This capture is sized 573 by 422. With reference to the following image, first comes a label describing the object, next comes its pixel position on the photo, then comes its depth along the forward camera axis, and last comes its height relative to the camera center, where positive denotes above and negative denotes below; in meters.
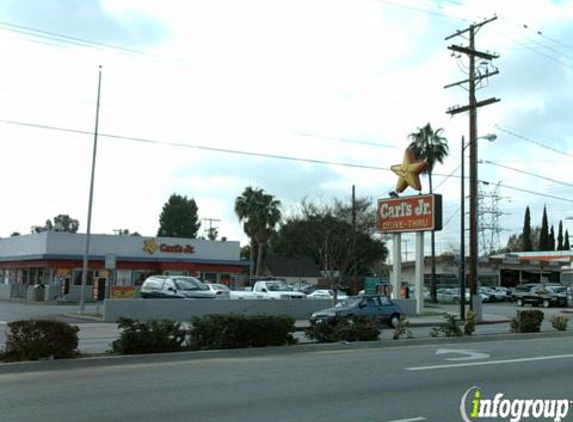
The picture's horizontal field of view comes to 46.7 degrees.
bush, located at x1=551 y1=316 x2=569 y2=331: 22.47 -0.77
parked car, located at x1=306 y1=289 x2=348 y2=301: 39.28 -0.07
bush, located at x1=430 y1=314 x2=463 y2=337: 18.88 -0.87
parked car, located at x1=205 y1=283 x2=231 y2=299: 35.29 -0.06
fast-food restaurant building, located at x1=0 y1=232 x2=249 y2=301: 45.94 +1.95
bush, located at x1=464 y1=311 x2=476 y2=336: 19.33 -0.78
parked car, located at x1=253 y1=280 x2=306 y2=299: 34.69 +0.02
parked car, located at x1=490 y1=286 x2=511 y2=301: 61.81 +0.48
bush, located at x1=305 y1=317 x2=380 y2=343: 16.47 -0.93
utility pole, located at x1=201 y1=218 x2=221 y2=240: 101.56 +9.26
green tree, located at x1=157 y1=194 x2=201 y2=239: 102.62 +10.82
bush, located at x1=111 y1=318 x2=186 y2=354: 13.28 -1.00
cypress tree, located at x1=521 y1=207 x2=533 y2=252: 96.62 +10.01
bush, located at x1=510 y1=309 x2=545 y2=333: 21.17 -0.70
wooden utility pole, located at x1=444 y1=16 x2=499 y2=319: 30.56 +8.43
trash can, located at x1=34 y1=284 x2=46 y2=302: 44.19 -0.61
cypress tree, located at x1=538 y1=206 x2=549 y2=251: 96.00 +9.42
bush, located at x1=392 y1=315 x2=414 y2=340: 17.66 -0.88
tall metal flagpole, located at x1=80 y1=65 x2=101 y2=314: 30.58 +4.31
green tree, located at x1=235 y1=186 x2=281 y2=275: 64.19 +7.64
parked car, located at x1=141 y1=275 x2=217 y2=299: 30.00 -0.01
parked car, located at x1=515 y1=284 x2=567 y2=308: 51.56 +0.32
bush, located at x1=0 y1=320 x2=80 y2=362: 12.18 -1.05
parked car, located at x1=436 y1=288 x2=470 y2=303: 56.12 +0.17
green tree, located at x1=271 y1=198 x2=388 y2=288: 41.36 +4.74
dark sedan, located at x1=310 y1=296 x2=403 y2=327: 24.52 -0.58
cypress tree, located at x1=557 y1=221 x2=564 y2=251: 100.56 +9.53
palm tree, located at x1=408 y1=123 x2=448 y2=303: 54.25 +12.27
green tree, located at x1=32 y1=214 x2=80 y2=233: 116.28 +11.54
